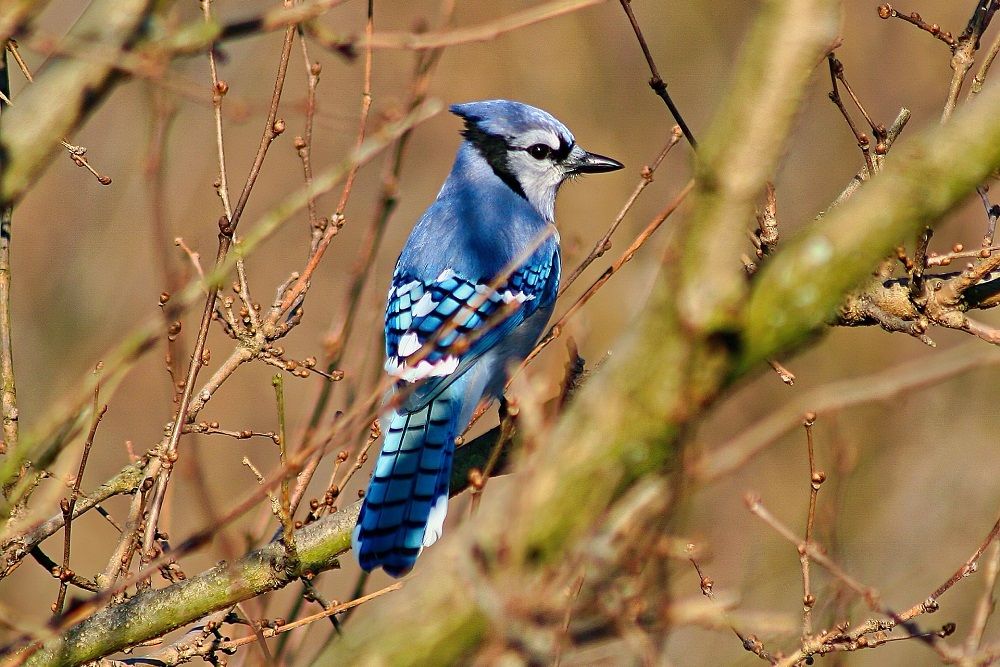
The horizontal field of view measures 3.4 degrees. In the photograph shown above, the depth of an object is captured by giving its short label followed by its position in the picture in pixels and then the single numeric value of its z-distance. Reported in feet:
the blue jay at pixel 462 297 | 24.04
